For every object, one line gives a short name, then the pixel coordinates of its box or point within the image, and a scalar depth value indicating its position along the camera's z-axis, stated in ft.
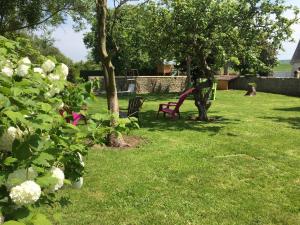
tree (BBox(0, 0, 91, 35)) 30.99
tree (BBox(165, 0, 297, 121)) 28.25
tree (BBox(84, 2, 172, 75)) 24.79
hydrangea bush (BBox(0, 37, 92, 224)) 3.81
